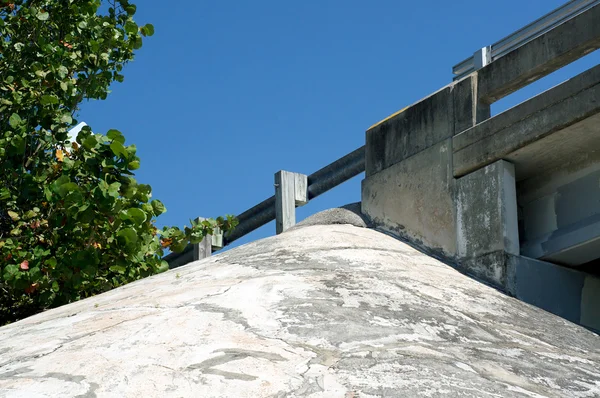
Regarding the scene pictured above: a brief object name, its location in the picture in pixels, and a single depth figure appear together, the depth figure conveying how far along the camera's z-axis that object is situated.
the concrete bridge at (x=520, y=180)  5.71
